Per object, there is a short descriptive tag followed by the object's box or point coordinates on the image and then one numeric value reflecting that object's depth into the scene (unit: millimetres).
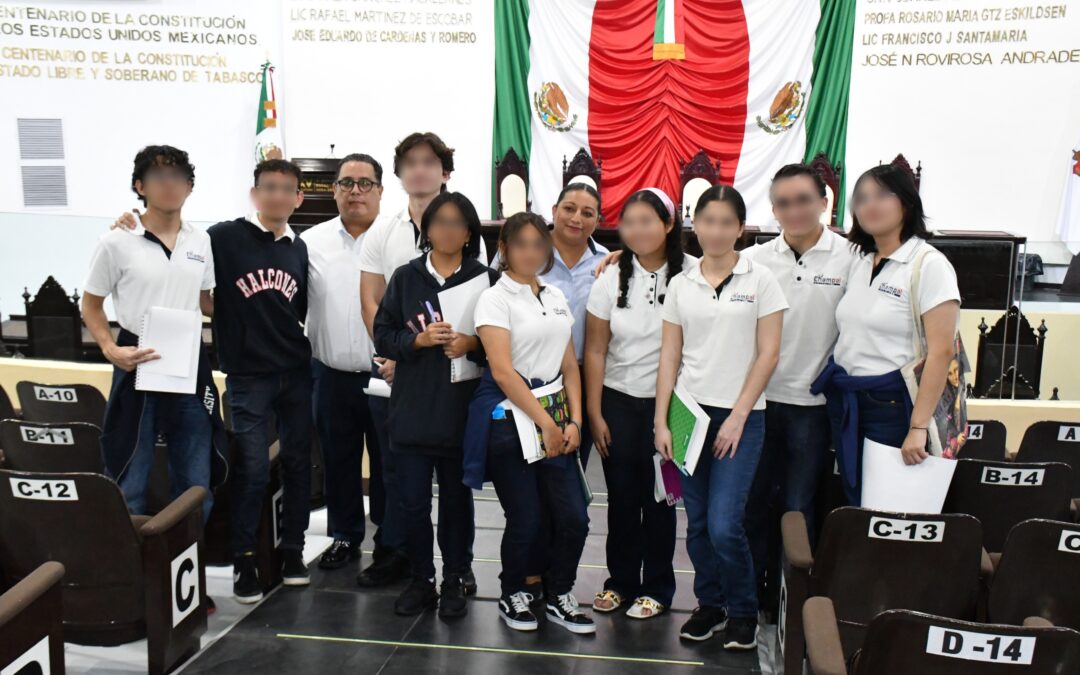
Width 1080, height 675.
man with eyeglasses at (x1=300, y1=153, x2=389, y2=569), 3344
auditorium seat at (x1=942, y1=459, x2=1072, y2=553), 2520
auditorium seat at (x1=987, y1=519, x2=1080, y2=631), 2014
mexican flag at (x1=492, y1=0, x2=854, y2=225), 8289
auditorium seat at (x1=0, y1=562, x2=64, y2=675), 1789
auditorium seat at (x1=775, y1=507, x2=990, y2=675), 2080
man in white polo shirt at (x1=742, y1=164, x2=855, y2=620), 2811
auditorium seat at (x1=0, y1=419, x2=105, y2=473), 2910
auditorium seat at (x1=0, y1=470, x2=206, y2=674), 2270
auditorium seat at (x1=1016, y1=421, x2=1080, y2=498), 2984
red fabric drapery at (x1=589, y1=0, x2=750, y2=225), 8320
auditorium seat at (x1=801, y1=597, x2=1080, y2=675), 1485
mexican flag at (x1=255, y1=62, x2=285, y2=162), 8695
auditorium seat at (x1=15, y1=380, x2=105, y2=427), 3434
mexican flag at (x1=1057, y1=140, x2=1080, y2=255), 8117
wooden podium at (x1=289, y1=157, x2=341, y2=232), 7863
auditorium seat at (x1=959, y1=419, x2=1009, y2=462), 3074
